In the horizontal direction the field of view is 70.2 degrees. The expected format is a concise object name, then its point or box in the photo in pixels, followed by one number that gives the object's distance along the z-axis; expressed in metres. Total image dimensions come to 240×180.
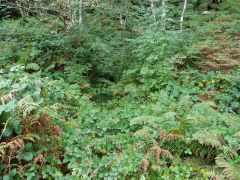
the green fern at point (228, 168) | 2.14
